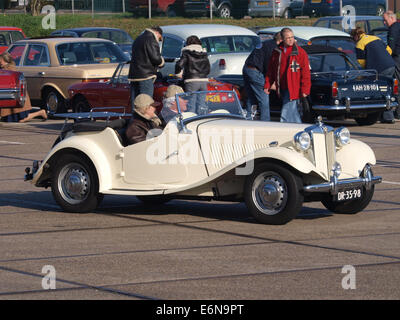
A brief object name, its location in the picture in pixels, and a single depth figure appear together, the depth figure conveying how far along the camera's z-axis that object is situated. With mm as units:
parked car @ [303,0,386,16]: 39094
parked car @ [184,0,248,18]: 42656
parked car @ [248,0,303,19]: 41625
